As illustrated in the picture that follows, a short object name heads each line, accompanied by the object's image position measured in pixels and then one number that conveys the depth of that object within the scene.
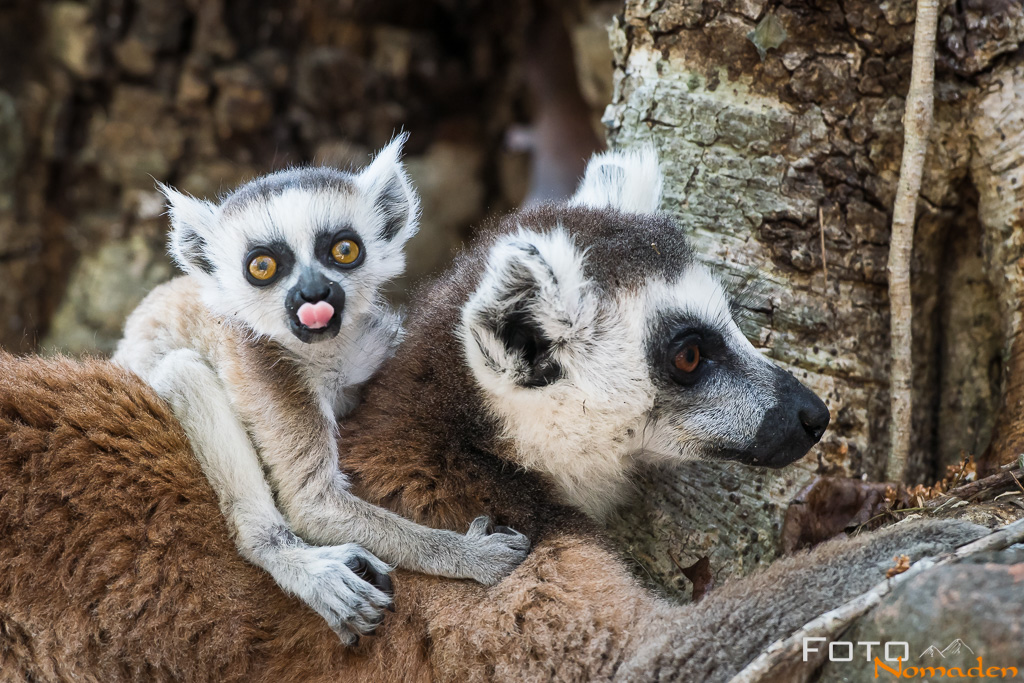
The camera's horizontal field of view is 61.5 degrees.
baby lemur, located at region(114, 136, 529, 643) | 2.94
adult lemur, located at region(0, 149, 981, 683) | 2.77
